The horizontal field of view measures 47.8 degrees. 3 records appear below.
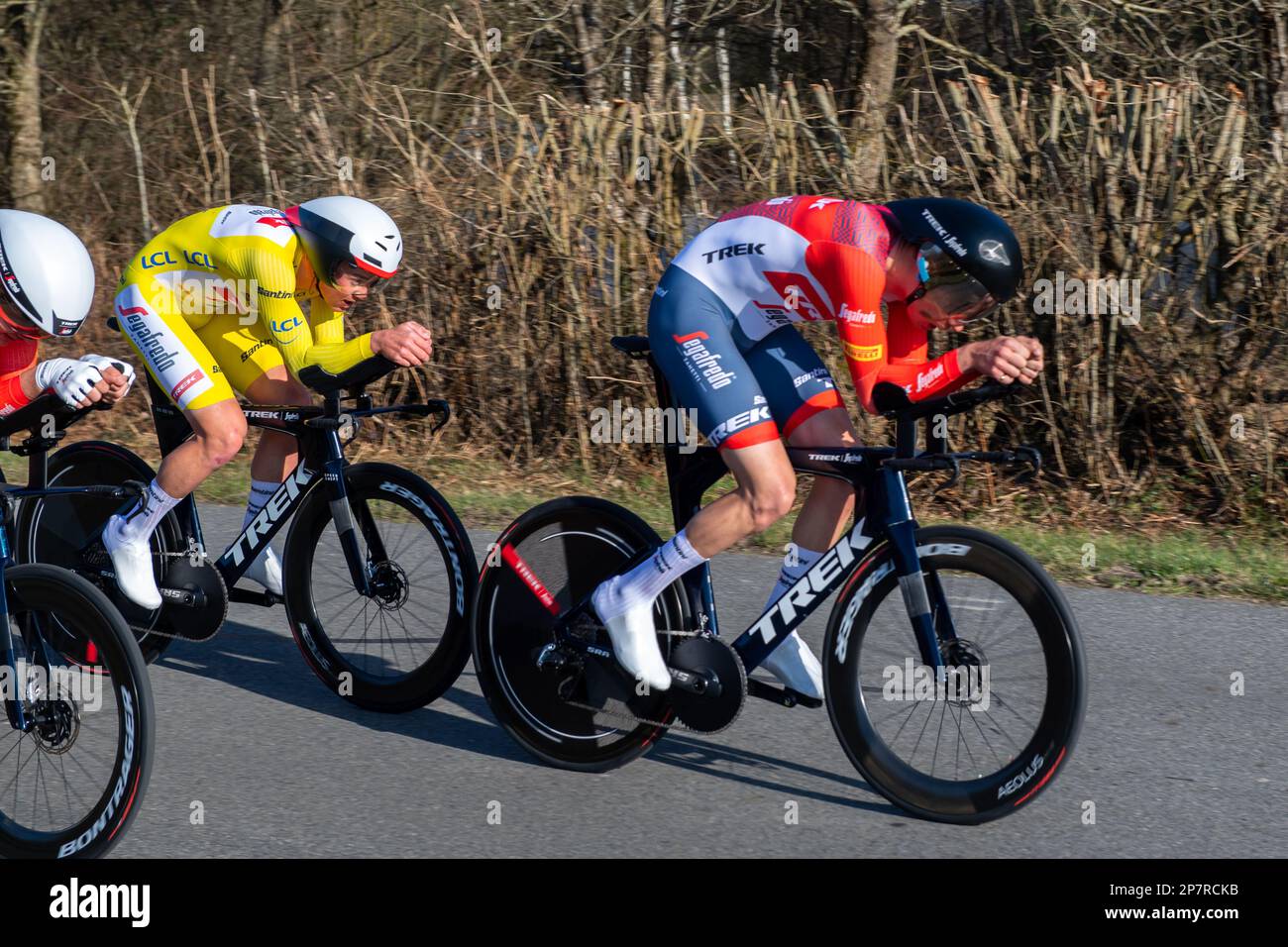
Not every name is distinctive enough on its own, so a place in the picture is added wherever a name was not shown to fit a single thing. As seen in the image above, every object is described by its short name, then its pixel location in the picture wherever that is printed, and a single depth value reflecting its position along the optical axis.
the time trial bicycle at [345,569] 5.01
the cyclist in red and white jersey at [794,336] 4.02
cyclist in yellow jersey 5.00
